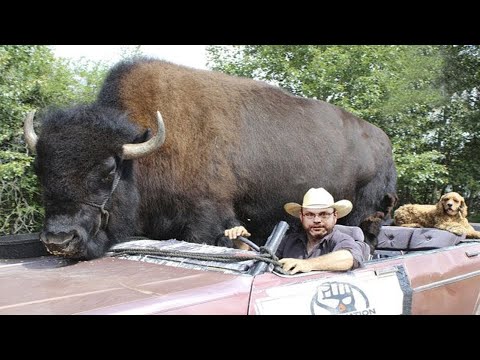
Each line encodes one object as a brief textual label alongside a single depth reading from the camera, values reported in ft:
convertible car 8.82
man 10.53
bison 15.65
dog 19.07
